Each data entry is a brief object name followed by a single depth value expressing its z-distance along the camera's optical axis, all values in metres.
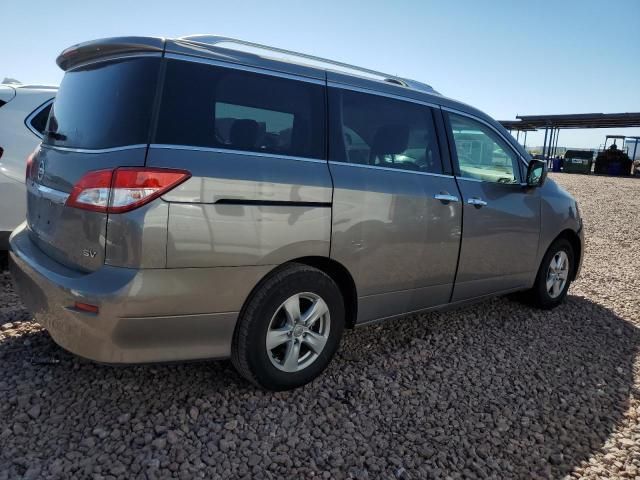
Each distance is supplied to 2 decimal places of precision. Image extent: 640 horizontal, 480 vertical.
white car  4.22
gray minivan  2.34
